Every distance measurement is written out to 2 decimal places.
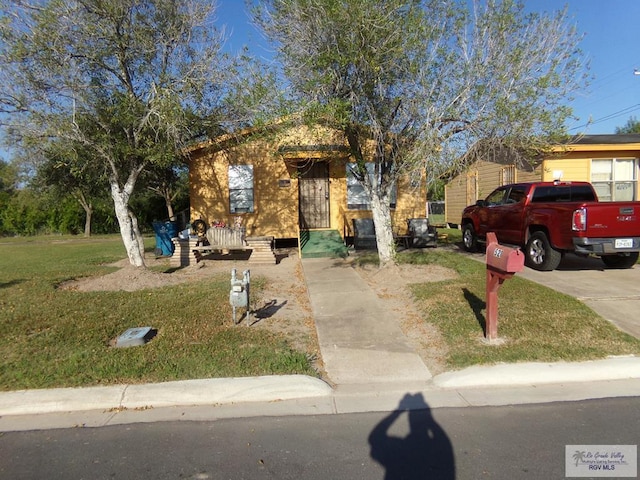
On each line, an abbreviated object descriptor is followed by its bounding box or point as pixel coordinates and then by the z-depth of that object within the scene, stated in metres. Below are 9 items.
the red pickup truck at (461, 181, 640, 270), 7.91
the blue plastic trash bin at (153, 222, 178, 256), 13.06
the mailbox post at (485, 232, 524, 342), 4.80
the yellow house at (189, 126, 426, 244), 13.68
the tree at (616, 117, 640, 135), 44.47
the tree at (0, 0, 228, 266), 7.62
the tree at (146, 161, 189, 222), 14.03
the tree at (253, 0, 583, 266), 6.73
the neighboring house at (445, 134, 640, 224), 14.57
